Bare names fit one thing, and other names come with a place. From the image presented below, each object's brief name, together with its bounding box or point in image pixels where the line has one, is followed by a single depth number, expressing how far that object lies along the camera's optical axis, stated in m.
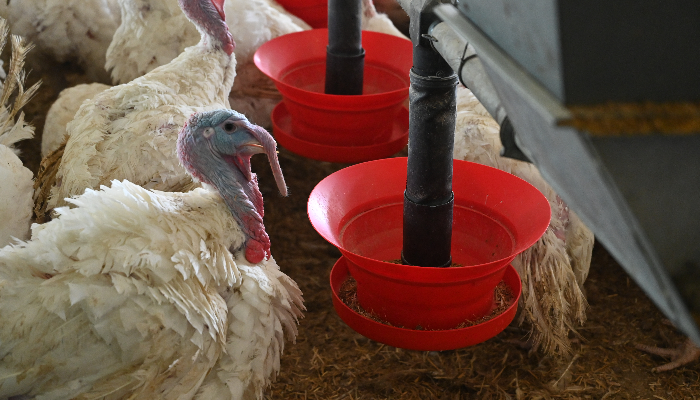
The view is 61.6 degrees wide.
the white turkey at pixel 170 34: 2.96
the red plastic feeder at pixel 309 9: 3.59
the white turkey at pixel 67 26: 3.27
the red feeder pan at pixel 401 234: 1.39
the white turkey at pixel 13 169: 2.00
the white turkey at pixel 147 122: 2.19
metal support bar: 0.81
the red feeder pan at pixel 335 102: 2.04
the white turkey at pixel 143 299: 1.49
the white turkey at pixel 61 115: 2.71
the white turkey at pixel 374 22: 3.29
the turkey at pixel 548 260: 2.04
